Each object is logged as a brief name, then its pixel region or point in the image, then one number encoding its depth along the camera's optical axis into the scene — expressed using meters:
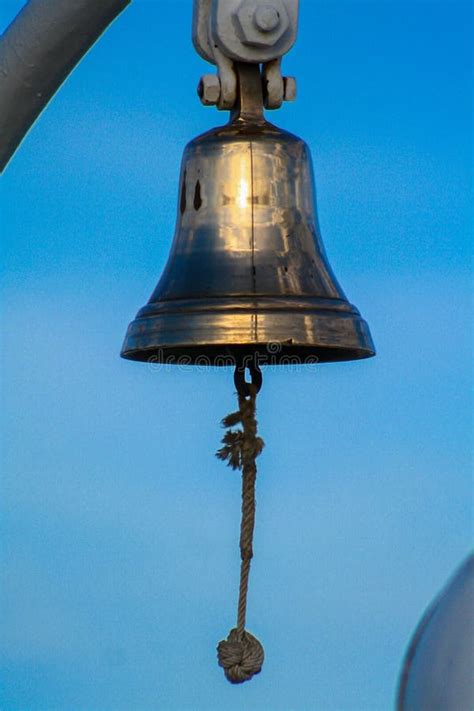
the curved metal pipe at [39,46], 6.31
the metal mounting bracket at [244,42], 5.88
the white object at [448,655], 3.31
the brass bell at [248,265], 5.68
